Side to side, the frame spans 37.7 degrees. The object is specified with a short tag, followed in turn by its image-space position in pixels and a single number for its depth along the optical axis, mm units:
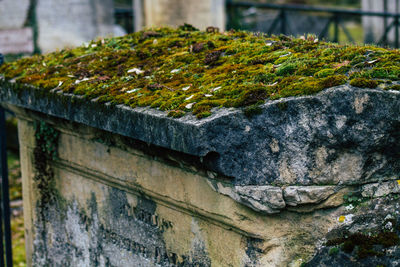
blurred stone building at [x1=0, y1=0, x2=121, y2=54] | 9000
